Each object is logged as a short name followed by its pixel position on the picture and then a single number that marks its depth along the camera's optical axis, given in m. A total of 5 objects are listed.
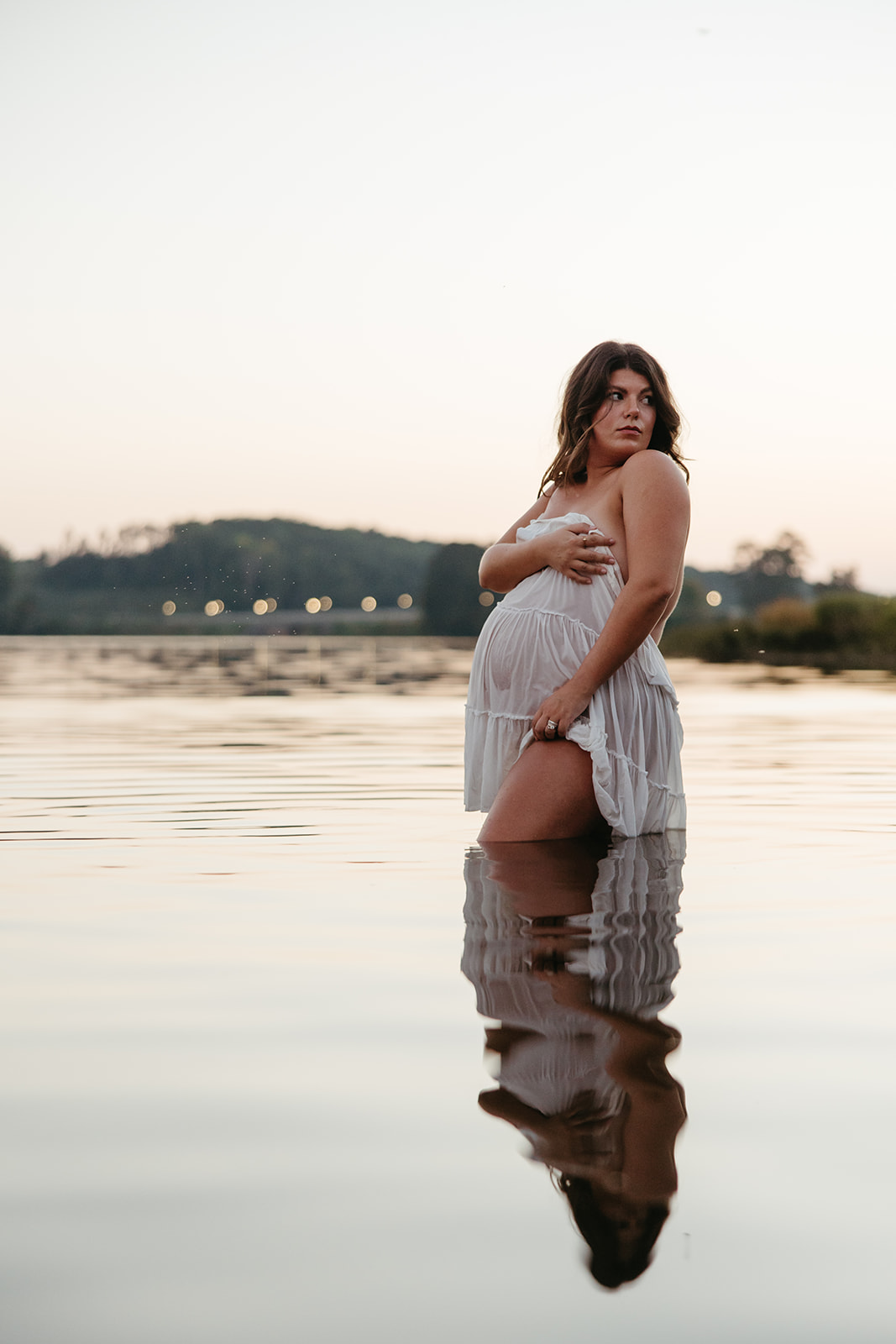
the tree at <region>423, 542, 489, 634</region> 114.38
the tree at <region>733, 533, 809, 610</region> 135.50
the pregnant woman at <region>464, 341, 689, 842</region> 4.39
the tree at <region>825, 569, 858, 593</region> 72.62
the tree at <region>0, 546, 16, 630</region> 114.17
